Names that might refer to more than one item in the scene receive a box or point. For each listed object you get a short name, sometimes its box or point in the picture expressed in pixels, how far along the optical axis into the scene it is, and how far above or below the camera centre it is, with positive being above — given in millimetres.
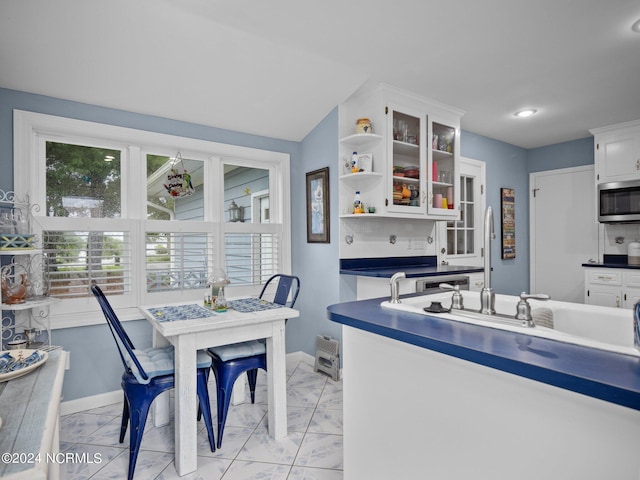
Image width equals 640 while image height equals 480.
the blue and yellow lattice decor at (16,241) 2061 +36
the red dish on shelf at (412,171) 3276 +638
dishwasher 2914 -339
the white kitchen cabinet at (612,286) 3514 -479
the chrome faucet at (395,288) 1514 -192
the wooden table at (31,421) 679 -404
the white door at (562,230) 4355 +120
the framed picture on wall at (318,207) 3289 +341
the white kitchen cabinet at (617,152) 3703 +915
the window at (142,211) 2529 +278
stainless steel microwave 3650 +383
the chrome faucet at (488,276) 1270 -127
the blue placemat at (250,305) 2376 -420
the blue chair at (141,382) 1831 -728
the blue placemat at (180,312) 2117 -420
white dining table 1896 -569
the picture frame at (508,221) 4516 +242
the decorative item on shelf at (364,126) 3053 +983
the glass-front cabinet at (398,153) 3072 +805
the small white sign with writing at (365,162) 3074 +680
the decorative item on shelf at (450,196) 3580 +440
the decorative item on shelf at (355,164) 3100 +672
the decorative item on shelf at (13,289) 2148 -247
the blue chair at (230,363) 2146 -731
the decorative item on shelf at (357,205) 3109 +327
